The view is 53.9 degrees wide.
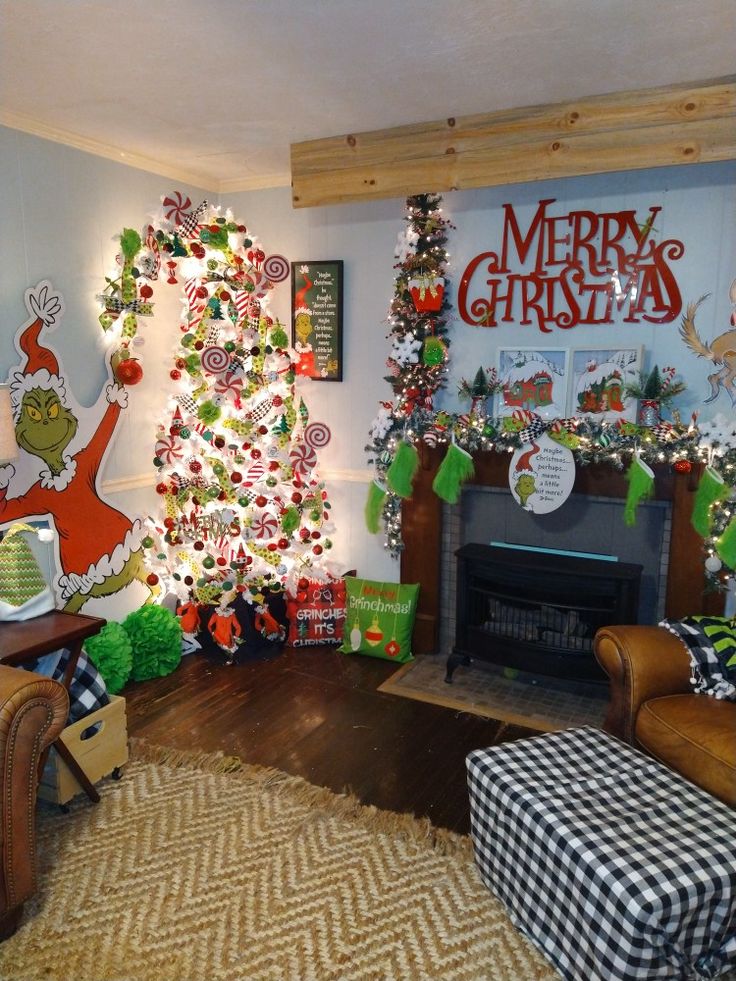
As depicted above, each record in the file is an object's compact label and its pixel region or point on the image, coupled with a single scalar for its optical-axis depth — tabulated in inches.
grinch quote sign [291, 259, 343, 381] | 160.6
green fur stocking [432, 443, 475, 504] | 144.4
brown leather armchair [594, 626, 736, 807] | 87.4
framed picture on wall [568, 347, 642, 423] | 131.3
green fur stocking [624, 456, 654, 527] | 126.9
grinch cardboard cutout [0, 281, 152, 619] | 127.3
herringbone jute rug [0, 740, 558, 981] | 76.2
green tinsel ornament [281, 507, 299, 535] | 156.8
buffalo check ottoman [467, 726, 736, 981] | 67.5
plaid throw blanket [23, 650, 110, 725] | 106.6
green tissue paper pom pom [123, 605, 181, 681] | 145.3
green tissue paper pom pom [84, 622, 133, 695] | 135.5
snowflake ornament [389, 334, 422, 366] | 147.0
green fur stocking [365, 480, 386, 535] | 156.5
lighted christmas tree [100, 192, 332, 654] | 149.4
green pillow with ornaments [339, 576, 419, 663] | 153.7
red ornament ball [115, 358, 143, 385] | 144.4
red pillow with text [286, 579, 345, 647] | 161.0
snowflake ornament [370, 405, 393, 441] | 151.9
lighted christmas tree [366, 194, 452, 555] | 143.4
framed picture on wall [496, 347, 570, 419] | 137.4
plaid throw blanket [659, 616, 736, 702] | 98.8
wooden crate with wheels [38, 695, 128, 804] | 100.7
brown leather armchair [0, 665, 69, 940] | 78.5
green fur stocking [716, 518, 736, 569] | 122.0
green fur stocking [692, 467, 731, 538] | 122.5
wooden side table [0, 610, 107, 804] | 95.2
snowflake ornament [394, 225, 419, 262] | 145.8
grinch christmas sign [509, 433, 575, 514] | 133.6
